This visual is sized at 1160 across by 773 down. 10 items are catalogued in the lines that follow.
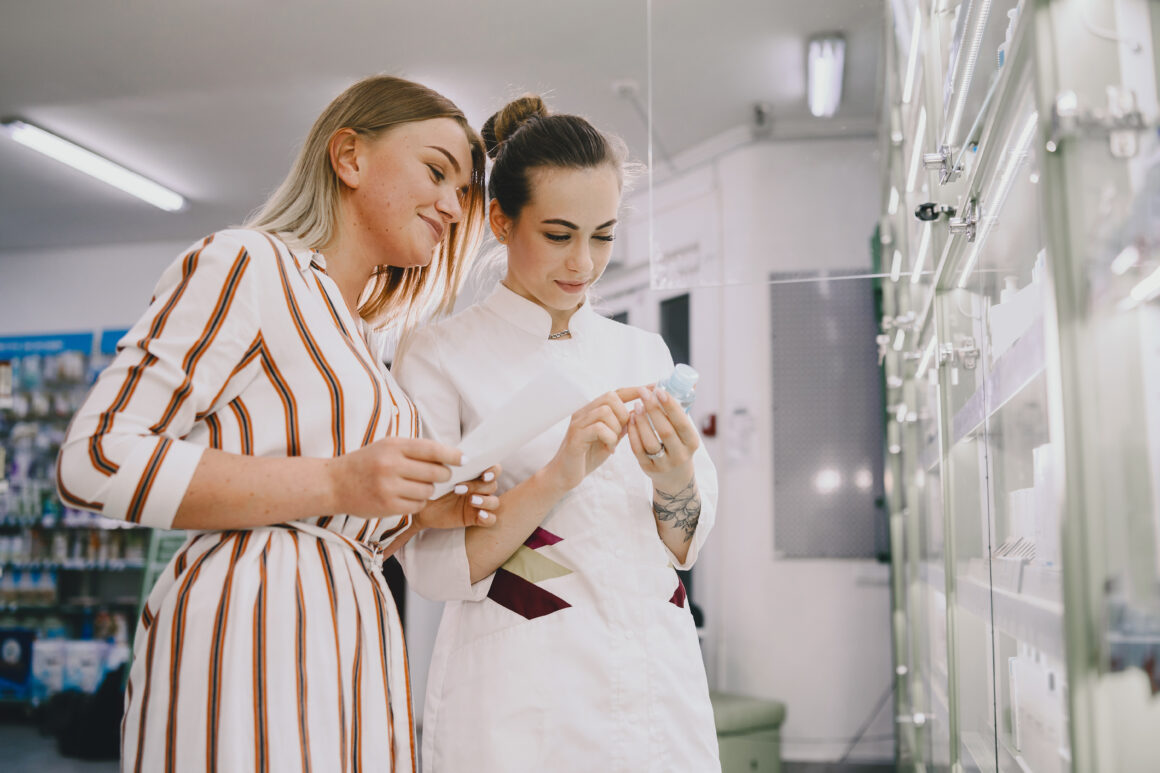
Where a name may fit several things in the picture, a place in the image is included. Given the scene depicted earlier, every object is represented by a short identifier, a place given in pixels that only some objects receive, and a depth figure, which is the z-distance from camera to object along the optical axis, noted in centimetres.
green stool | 370
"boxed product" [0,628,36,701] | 604
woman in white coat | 120
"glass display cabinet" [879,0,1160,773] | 72
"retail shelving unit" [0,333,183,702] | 596
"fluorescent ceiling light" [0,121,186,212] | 479
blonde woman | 90
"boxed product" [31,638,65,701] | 592
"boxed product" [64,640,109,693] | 588
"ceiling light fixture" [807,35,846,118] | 229
